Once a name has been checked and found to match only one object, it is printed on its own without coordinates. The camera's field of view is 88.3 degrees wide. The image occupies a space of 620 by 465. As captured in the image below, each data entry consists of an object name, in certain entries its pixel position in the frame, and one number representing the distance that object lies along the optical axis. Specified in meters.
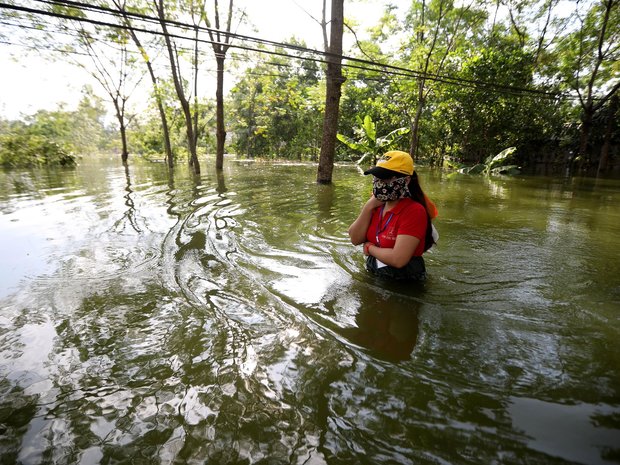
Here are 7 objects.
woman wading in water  2.83
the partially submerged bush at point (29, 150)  22.14
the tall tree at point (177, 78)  13.38
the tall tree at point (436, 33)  16.12
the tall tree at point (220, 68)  14.20
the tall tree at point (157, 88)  14.85
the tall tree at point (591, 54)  15.39
